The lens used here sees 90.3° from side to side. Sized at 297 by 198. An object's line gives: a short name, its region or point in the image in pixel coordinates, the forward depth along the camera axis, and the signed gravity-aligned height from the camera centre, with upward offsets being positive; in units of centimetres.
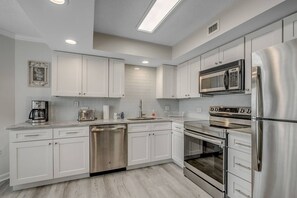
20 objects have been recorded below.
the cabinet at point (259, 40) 166 +72
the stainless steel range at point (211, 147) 193 -72
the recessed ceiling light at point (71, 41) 228 +89
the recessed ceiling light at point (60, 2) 139 +91
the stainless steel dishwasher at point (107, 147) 255 -89
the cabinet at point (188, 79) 295 +43
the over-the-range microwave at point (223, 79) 202 +31
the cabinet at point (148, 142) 284 -89
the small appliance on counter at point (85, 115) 287 -33
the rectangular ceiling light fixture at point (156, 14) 186 +120
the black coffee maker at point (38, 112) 251 -24
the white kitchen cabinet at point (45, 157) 214 -92
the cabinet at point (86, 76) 271 +43
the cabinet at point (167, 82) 354 +41
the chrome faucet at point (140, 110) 353 -28
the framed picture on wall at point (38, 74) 274 +46
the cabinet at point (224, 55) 209 +70
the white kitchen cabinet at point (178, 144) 282 -90
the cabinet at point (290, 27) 151 +75
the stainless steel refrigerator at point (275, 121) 112 -18
